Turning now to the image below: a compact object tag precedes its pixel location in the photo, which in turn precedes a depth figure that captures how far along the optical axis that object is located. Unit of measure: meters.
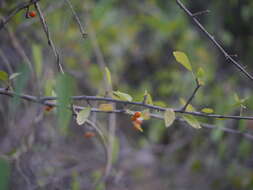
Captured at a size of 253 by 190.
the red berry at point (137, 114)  0.75
